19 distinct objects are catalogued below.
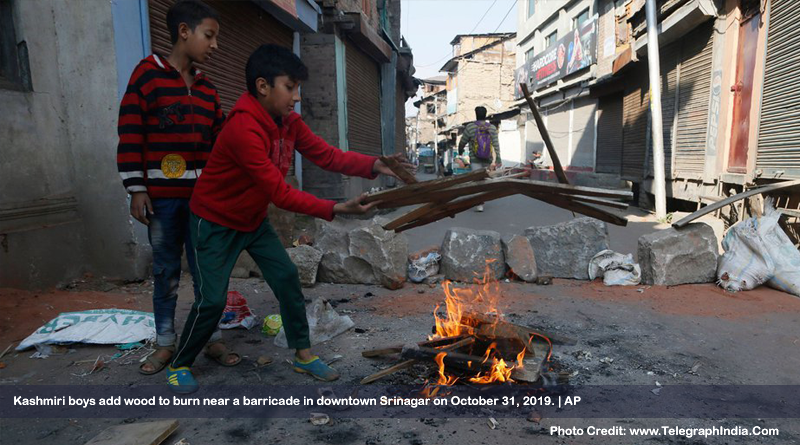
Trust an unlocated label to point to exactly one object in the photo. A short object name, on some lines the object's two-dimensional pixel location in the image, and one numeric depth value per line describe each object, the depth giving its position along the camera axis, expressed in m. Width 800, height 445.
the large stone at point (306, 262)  4.95
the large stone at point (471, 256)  5.21
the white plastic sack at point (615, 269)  5.07
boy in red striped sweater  2.68
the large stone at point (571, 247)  5.41
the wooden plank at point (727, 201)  4.89
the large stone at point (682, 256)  4.95
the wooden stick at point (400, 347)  2.78
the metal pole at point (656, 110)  9.48
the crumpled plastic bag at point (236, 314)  3.63
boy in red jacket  2.31
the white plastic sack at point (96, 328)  3.12
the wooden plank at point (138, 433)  1.99
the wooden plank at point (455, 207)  2.60
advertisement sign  17.16
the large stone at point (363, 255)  5.03
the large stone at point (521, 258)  5.16
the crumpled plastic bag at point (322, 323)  3.35
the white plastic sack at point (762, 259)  4.64
